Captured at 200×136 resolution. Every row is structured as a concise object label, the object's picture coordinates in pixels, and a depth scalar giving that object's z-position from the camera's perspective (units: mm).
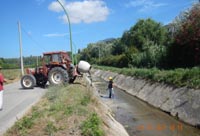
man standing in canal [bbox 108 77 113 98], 14468
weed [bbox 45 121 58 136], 4989
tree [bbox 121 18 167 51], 46330
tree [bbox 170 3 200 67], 15401
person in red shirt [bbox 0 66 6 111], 8281
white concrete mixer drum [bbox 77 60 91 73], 13460
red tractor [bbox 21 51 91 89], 13118
